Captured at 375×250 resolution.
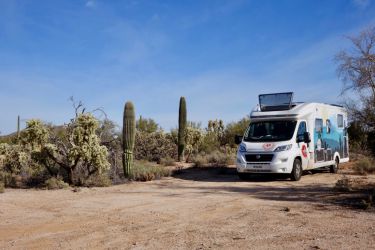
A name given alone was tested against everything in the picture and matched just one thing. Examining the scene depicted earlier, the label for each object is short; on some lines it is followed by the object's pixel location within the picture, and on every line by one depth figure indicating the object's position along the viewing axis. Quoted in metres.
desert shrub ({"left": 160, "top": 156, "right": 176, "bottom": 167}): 20.89
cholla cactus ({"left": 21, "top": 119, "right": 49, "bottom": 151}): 14.14
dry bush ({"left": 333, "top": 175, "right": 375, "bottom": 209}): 9.36
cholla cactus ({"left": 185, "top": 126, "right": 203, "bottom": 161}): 24.42
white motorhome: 14.84
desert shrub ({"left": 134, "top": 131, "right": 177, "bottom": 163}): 23.21
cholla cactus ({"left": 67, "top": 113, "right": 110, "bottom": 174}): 13.88
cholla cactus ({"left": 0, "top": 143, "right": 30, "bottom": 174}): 16.03
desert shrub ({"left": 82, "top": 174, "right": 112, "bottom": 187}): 14.43
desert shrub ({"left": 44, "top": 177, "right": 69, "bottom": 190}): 13.62
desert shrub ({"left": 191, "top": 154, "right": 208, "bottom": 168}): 20.69
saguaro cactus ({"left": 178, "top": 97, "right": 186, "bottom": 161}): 23.02
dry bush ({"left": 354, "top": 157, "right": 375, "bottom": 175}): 17.56
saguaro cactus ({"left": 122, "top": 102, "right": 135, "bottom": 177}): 16.23
